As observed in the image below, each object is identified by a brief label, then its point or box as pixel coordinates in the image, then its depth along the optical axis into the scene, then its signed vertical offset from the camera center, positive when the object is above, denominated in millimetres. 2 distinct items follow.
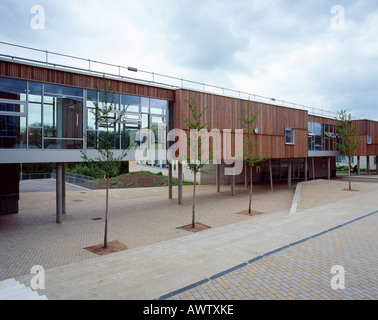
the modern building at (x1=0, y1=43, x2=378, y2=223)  11359 +2276
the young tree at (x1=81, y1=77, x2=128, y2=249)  9523 -246
